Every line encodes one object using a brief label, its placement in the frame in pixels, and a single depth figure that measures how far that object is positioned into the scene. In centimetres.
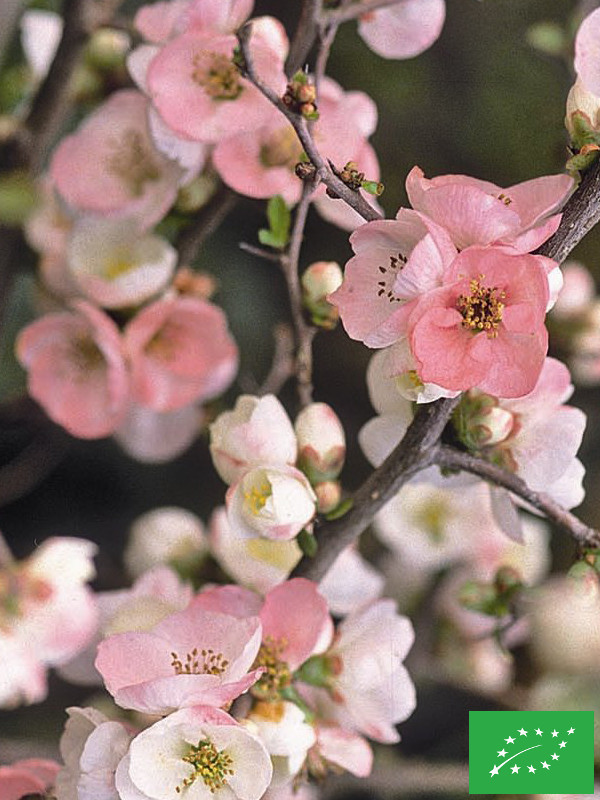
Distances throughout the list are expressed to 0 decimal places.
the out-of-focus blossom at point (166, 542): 105
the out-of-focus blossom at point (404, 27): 98
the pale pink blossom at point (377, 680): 94
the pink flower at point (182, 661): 88
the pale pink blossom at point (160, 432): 109
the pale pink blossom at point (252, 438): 93
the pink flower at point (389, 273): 87
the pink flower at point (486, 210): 87
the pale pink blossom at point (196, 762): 89
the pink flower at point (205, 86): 96
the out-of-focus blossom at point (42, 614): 103
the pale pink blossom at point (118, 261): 103
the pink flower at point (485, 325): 87
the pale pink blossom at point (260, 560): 98
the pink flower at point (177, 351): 103
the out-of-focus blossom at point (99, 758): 90
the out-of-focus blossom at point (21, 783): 93
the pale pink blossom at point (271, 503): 92
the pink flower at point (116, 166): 102
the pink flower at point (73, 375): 104
